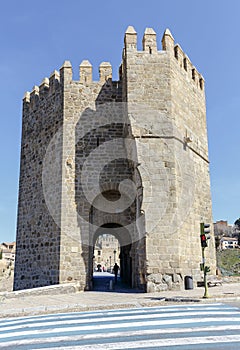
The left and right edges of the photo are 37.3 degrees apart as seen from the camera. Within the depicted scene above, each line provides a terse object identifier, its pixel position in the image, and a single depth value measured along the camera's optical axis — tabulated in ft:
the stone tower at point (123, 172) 36.21
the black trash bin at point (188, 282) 35.09
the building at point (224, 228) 288.51
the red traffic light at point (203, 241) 30.22
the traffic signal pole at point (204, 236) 29.86
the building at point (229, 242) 265.75
